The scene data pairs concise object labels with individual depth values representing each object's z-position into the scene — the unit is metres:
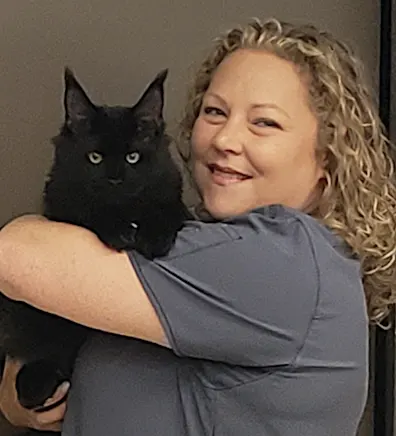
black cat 1.35
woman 1.21
